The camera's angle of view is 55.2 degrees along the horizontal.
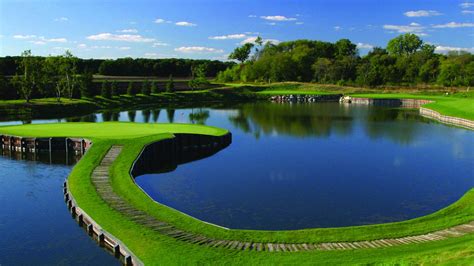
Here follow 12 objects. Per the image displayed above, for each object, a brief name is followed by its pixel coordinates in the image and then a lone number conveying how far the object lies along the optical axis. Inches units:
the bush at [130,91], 3553.2
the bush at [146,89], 3649.1
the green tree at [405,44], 6943.9
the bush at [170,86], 3969.0
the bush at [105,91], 3270.2
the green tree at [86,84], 3181.6
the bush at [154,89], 3782.0
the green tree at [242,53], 6589.6
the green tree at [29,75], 2625.5
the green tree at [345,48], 6486.2
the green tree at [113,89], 3354.8
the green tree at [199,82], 4325.8
